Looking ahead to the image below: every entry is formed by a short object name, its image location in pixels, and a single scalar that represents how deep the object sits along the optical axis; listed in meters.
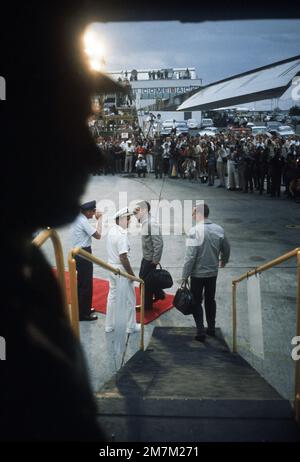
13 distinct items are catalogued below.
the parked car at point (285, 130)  29.27
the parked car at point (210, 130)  32.86
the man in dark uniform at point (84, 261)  6.02
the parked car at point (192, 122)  35.44
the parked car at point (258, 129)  31.72
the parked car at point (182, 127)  33.30
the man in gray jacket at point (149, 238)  6.32
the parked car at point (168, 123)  34.00
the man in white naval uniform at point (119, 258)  5.70
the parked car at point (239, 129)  32.69
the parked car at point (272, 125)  32.57
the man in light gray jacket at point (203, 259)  5.40
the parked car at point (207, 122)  39.09
